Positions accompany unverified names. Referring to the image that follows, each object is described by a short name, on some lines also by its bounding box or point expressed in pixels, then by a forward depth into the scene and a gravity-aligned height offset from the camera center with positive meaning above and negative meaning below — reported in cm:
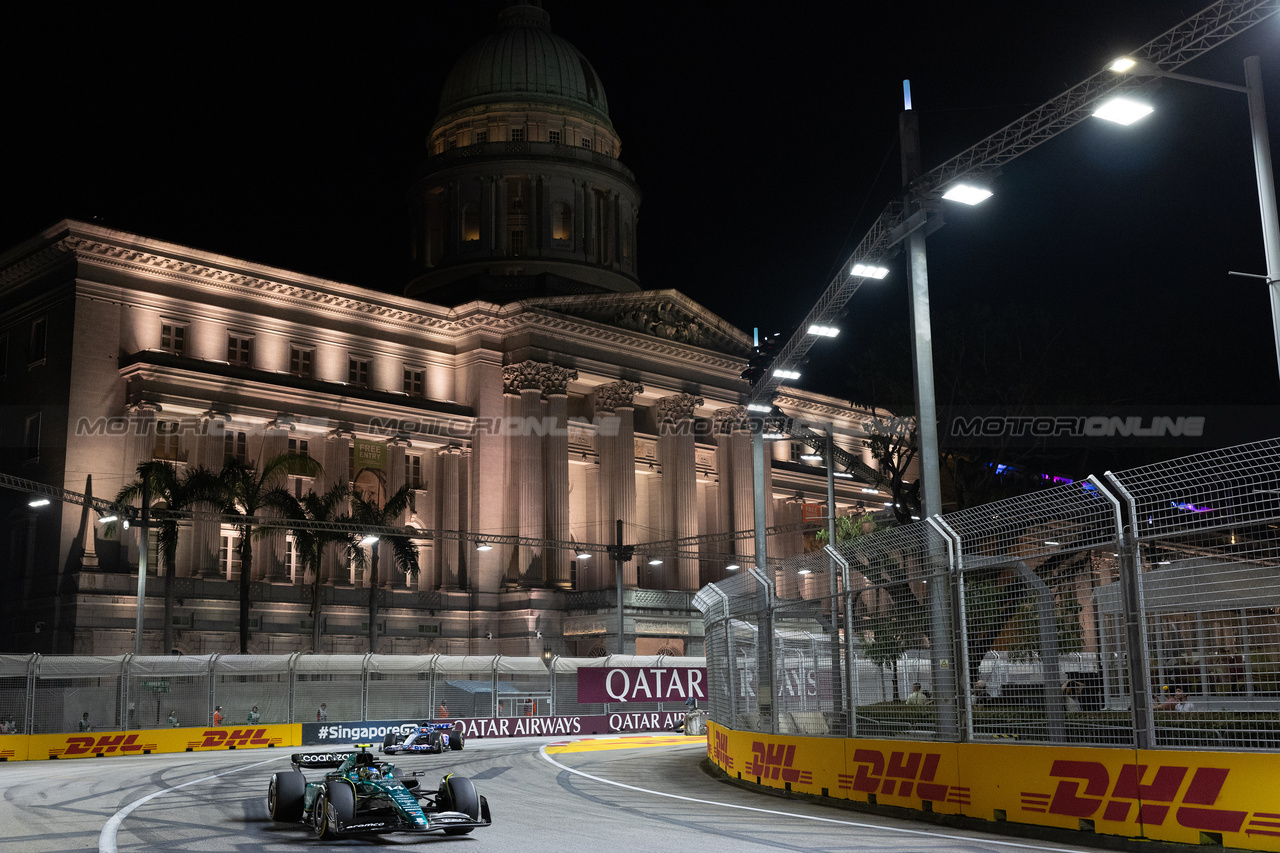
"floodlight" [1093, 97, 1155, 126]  1736 +711
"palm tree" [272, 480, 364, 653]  5272 +422
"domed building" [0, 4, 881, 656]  5469 +1056
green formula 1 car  1353 -193
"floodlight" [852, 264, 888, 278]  2430 +690
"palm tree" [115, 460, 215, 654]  4756 +544
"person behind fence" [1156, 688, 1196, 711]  1226 -84
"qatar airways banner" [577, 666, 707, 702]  4747 -216
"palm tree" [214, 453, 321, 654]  4991 +567
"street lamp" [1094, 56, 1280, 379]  1571 +569
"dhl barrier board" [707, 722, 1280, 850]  1123 -174
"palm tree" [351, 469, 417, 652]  5516 +476
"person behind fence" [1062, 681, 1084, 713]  1388 -78
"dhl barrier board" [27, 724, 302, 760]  3497 -315
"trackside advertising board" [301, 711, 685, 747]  3894 -340
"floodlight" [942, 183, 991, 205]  1973 +678
